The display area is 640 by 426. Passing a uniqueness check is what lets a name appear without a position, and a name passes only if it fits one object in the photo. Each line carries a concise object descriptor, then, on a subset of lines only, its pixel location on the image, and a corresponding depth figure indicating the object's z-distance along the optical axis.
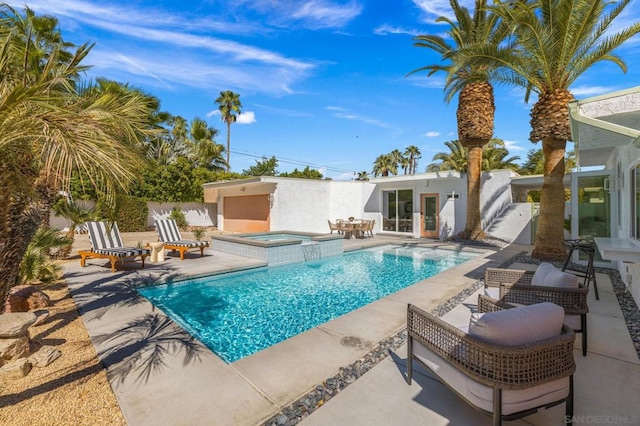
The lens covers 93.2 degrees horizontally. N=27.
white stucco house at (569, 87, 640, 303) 4.73
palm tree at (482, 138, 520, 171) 22.68
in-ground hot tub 10.17
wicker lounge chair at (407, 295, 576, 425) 2.11
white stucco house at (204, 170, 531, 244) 15.30
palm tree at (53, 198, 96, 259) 10.77
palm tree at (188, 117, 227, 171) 28.38
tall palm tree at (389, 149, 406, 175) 49.22
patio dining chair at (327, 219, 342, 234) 17.27
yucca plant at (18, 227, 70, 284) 6.23
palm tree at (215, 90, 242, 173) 36.34
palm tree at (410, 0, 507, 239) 13.80
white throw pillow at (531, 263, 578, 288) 3.82
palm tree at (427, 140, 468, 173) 23.86
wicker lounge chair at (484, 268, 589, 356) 3.54
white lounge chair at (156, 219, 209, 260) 10.23
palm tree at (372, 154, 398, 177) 48.83
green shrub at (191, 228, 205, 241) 12.48
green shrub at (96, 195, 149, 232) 19.59
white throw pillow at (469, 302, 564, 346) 2.24
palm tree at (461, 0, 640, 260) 8.30
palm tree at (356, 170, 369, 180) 52.80
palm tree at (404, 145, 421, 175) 49.00
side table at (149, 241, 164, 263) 9.79
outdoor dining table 16.84
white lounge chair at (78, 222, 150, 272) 8.32
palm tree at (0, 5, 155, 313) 2.63
